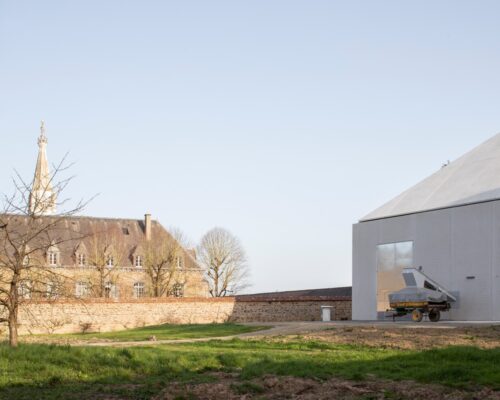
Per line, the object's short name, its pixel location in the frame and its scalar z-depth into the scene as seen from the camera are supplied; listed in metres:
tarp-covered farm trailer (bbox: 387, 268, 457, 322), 34.56
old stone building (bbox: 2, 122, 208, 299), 59.41
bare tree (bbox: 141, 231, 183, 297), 59.25
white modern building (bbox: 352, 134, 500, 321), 34.97
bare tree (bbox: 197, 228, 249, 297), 67.19
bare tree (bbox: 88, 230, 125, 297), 56.97
